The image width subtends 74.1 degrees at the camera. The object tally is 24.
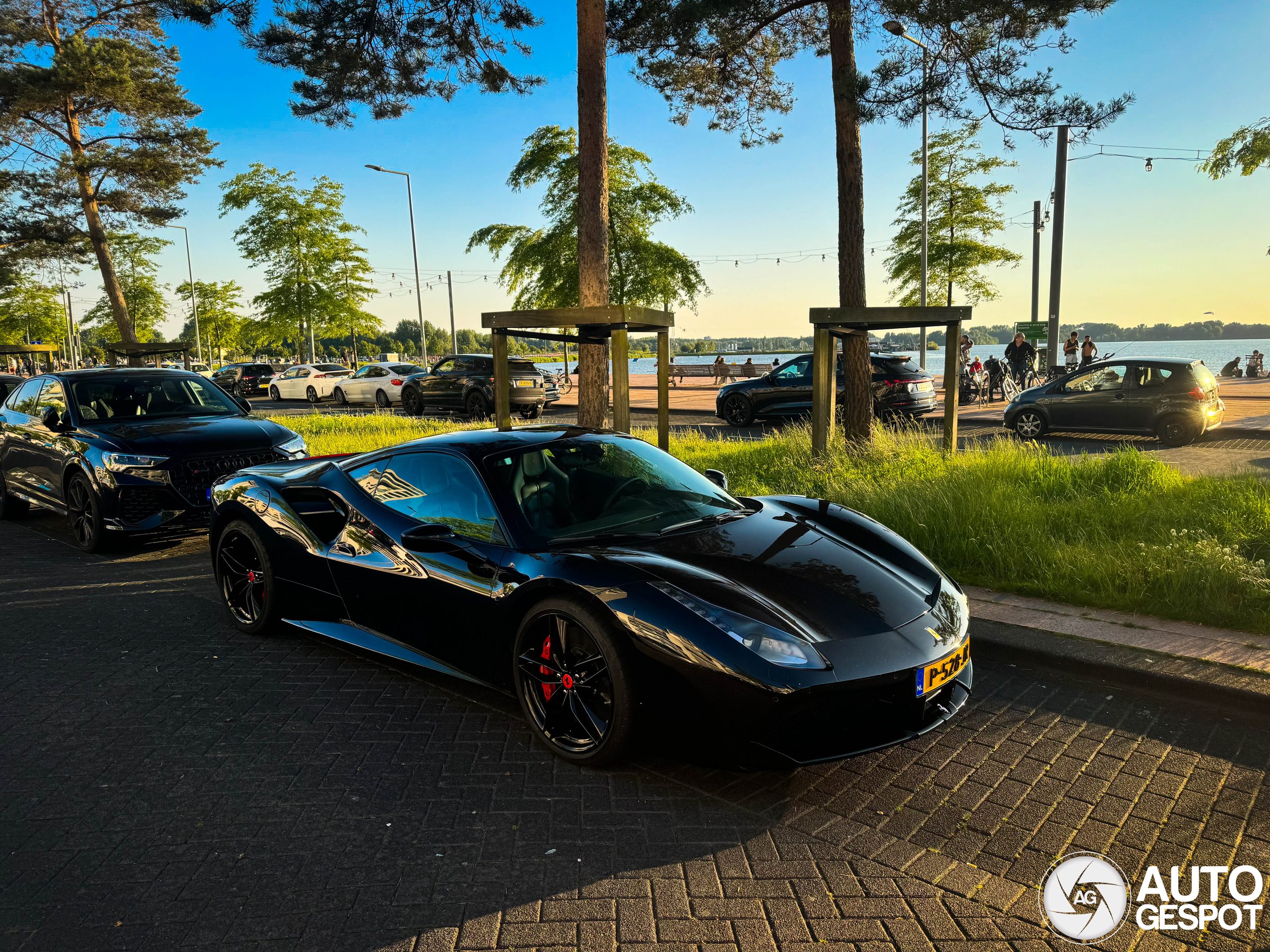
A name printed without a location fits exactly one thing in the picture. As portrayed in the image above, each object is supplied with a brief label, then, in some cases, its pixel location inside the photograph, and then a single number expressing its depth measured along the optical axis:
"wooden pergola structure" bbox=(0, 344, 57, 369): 26.36
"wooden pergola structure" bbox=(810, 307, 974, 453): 9.30
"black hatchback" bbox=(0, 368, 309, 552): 7.45
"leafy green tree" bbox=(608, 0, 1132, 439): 9.05
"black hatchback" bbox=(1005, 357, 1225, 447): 13.48
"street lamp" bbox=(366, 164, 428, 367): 39.62
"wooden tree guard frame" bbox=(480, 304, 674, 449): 8.38
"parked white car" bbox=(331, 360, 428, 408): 28.09
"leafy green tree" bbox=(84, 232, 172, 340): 51.19
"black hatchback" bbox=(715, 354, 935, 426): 17.31
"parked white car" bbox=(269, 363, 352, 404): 32.16
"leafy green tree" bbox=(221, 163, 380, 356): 39.56
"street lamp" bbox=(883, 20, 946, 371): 9.59
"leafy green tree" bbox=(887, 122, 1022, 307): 33.28
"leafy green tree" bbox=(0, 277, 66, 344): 53.84
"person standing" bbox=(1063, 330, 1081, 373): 25.50
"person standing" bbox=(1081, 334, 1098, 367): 25.08
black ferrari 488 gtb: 3.03
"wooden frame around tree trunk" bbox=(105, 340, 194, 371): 18.45
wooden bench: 42.59
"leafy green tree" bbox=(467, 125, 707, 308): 26.72
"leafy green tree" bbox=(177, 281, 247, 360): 61.38
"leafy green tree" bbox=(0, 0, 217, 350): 21.36
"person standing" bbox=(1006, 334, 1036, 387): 25.20
